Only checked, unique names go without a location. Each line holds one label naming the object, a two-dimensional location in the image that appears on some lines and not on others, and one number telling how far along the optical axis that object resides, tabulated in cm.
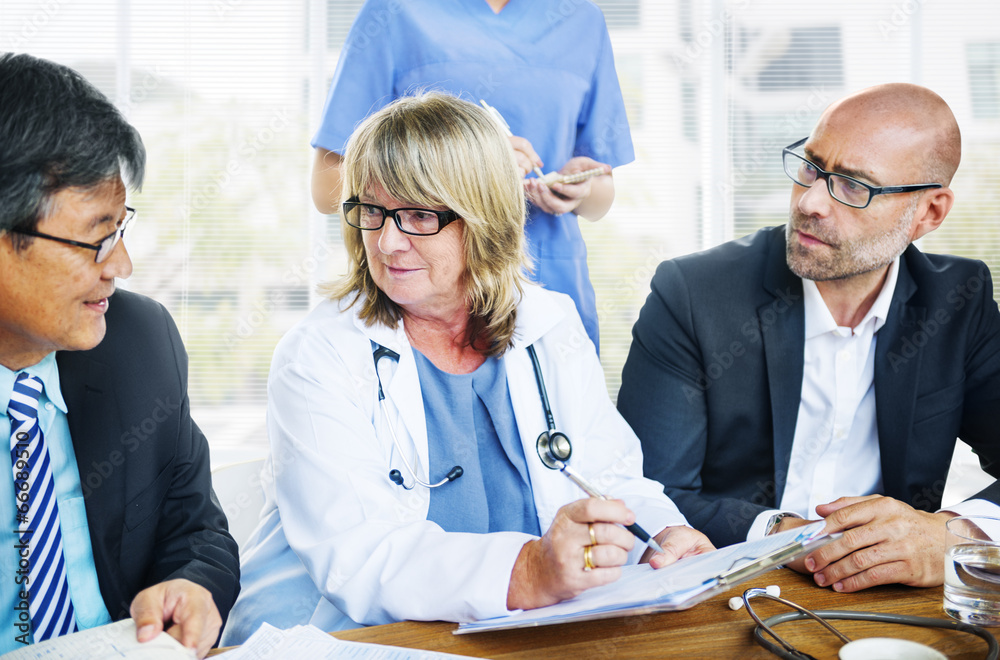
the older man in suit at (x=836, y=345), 183
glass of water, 113
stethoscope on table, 100
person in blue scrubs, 219
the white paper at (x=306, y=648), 100
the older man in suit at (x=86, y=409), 112
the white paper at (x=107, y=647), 95
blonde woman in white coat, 131
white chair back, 179
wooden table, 103
